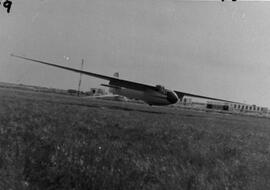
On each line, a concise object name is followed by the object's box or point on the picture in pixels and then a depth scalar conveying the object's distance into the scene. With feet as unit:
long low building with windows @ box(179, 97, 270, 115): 501.56
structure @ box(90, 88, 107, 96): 450.30
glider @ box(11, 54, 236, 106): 118.32
